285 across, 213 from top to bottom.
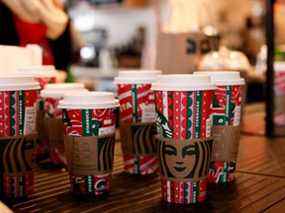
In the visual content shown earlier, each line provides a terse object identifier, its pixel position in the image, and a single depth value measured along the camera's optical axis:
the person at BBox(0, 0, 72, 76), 1.63
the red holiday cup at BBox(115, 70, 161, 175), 1.11
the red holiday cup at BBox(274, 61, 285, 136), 1.64
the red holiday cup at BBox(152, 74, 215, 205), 0.88
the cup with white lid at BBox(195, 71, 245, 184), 1.03
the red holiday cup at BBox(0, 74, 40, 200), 0.92
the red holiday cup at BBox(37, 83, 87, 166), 1.14
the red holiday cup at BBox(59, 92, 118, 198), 0.94
